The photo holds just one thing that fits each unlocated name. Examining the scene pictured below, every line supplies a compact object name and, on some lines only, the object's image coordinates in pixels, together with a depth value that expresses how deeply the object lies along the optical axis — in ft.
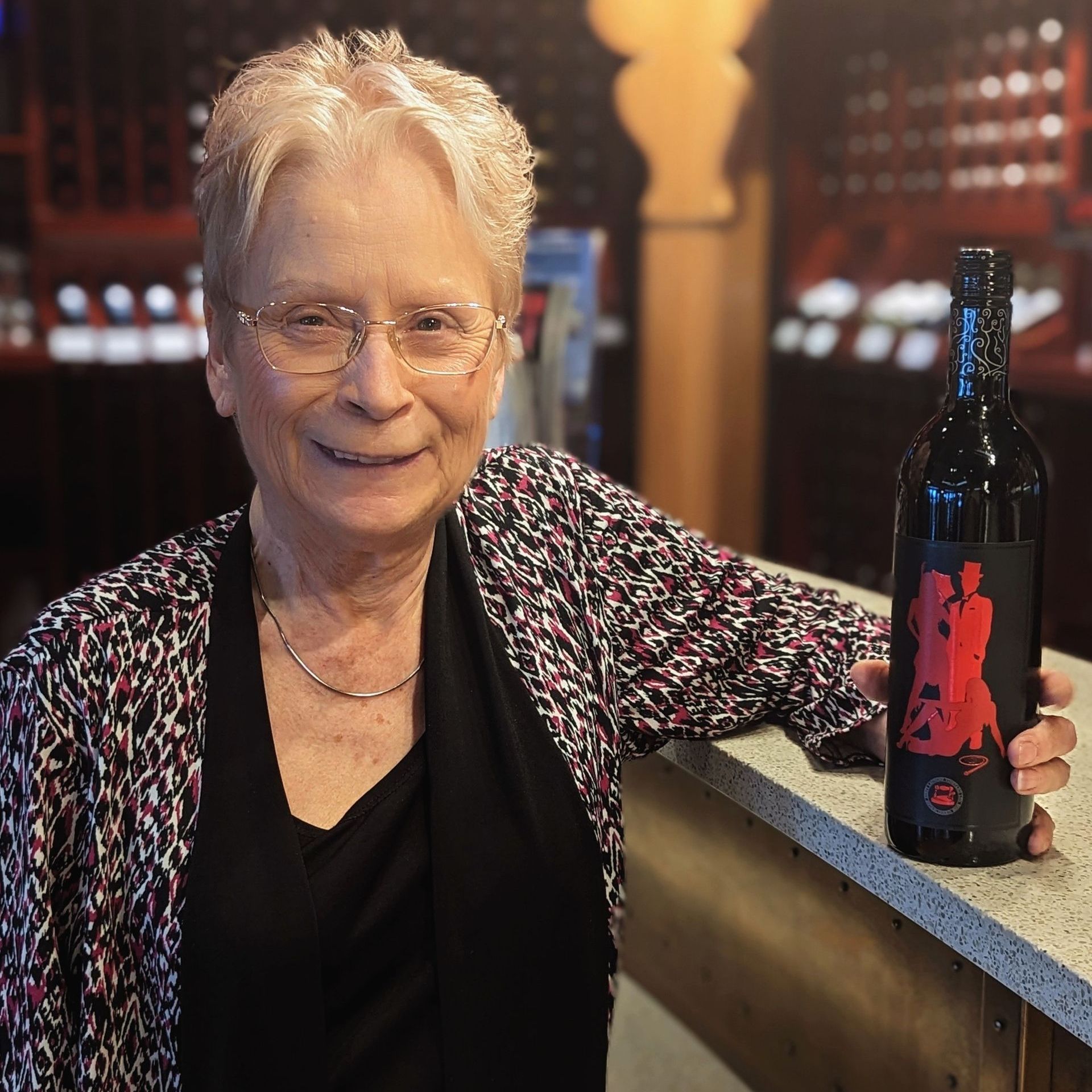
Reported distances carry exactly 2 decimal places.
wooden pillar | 17.42
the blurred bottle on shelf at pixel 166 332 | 15.92
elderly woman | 3.53
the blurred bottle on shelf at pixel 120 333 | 15.78
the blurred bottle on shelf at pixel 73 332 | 15.60
